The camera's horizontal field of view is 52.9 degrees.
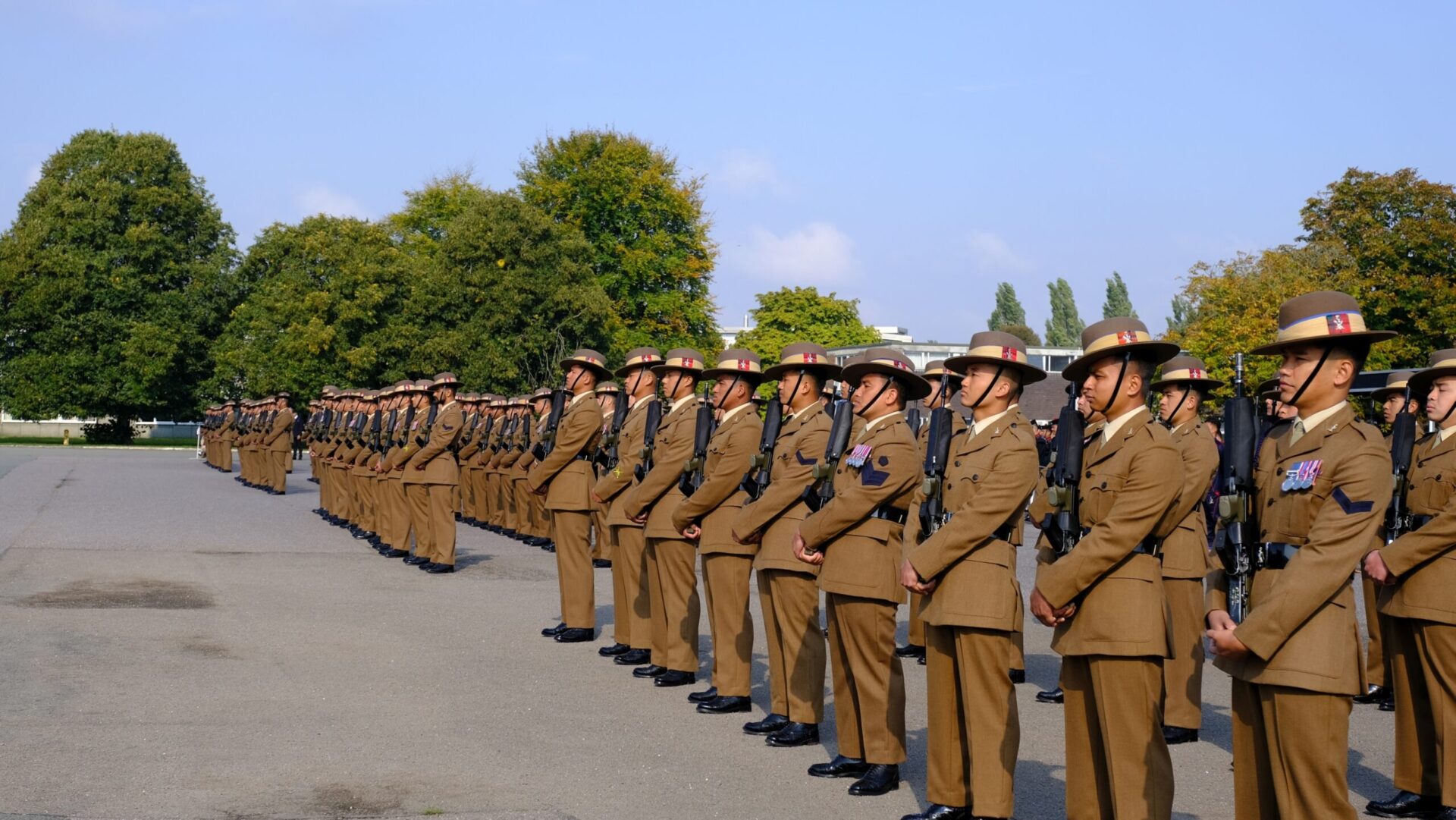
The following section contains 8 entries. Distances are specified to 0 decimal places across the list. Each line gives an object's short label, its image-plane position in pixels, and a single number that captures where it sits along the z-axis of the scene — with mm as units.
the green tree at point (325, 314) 53500
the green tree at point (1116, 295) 112125
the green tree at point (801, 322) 75500
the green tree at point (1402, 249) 37125
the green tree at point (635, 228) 57156
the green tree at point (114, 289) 60812
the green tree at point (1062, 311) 119688
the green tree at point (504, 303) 50250
